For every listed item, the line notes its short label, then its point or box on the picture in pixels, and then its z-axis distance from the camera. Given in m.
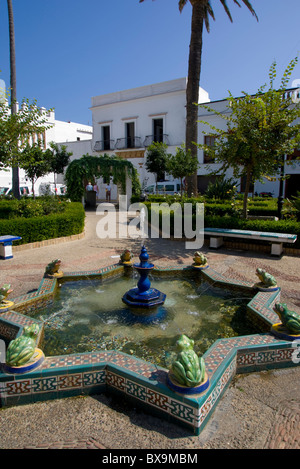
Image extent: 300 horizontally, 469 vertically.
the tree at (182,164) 11.38
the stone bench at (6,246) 7.42
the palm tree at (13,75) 13.38
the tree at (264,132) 8.05
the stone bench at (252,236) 7.40
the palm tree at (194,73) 11.82
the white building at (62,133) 29.13
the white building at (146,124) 20.28
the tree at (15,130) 9.15
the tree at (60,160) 20.62
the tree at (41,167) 16.82
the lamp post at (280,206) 9.60
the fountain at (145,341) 2.49
